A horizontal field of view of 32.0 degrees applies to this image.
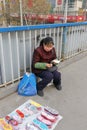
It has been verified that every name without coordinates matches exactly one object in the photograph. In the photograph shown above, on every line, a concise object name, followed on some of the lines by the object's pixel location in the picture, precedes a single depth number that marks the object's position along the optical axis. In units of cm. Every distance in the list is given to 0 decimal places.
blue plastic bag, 212
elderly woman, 210
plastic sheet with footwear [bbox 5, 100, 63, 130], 160
